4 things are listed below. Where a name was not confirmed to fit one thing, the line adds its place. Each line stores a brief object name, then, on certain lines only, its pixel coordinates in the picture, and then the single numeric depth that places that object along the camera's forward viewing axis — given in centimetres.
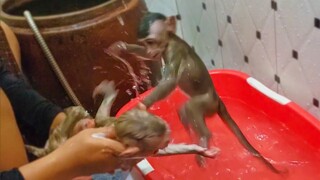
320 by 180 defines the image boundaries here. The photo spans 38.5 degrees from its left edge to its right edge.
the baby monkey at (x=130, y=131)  58
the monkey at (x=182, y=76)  75
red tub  94
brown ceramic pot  119
